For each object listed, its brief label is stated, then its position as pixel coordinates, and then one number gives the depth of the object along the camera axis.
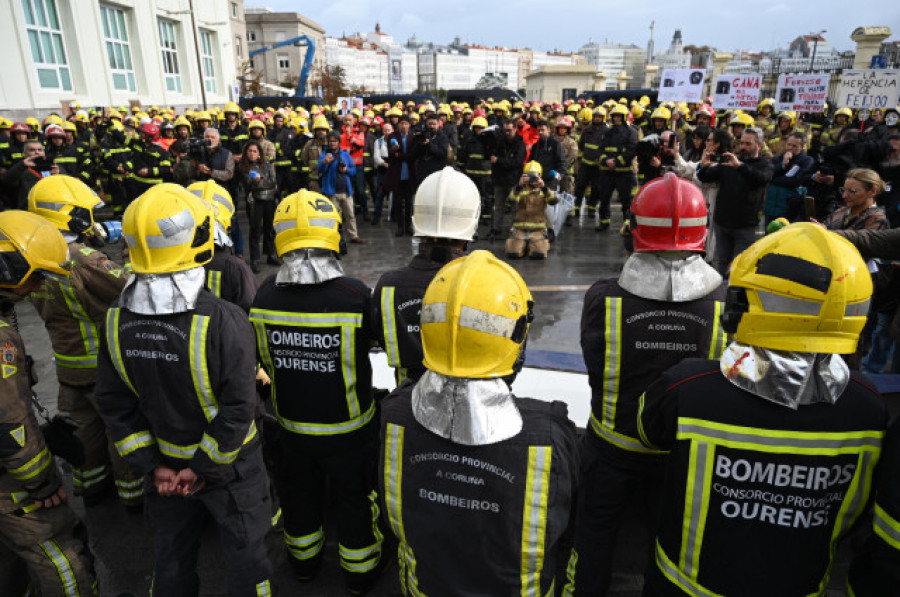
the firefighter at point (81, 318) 3.19
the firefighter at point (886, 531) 1.47
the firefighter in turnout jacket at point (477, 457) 1.58
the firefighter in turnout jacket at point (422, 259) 2.63
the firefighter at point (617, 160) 9.88
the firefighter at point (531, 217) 8.71
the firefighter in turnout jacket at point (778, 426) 1.49
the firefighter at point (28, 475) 2.29
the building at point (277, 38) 66.38
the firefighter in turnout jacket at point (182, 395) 2.25
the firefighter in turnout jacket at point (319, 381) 2.58
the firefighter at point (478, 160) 9.88
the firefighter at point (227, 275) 3.47
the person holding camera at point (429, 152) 9.68
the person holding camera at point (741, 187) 5.96
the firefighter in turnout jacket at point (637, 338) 2.37
